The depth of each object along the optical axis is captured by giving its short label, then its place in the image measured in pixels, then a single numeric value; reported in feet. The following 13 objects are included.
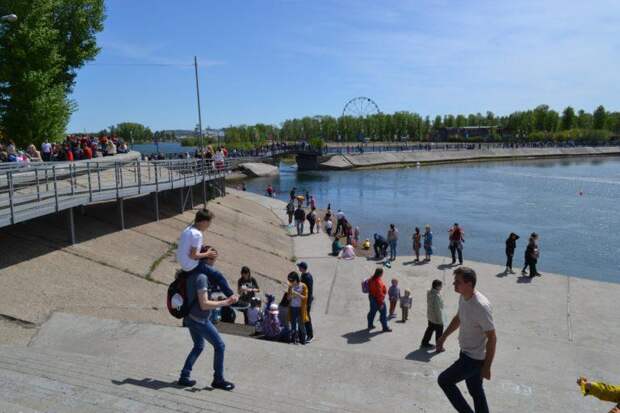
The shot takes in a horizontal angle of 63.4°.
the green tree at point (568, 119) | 615.57
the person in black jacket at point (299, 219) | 81.66
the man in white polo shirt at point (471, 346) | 16.30
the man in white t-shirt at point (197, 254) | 17.58
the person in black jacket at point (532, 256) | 54.82
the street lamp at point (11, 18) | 42.42
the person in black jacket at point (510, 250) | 57.88
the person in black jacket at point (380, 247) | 65.16
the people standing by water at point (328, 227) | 87.79
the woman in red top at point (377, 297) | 35.37
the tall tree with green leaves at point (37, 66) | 82.53
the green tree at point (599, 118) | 610.65
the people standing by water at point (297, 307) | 31.30
